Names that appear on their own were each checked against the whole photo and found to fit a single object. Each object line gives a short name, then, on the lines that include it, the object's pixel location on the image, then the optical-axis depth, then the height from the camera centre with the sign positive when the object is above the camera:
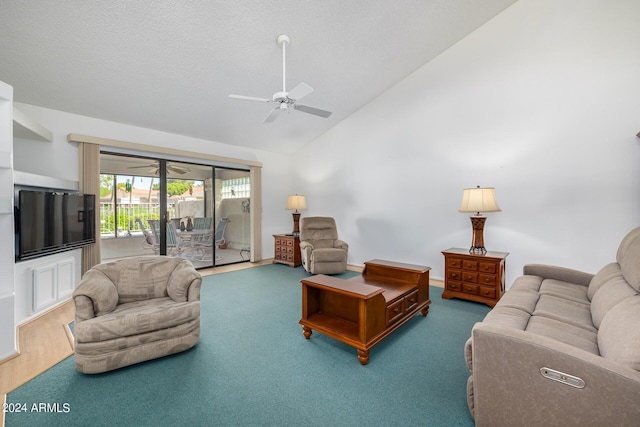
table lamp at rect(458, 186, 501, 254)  3.29 +0.08
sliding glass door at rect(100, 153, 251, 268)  4.74 +0.17
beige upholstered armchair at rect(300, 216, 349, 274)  4.67 -0.61
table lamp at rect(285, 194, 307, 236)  5.66 +0.24
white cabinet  2.97 -0.79
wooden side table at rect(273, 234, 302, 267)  5.48 -0.74
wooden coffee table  2.13 -0.85
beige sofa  1.05 -0.71
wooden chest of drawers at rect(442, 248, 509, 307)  3.27 -0.80
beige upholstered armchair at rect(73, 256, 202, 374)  1.94 -0.77
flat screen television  2.66 -0.06
